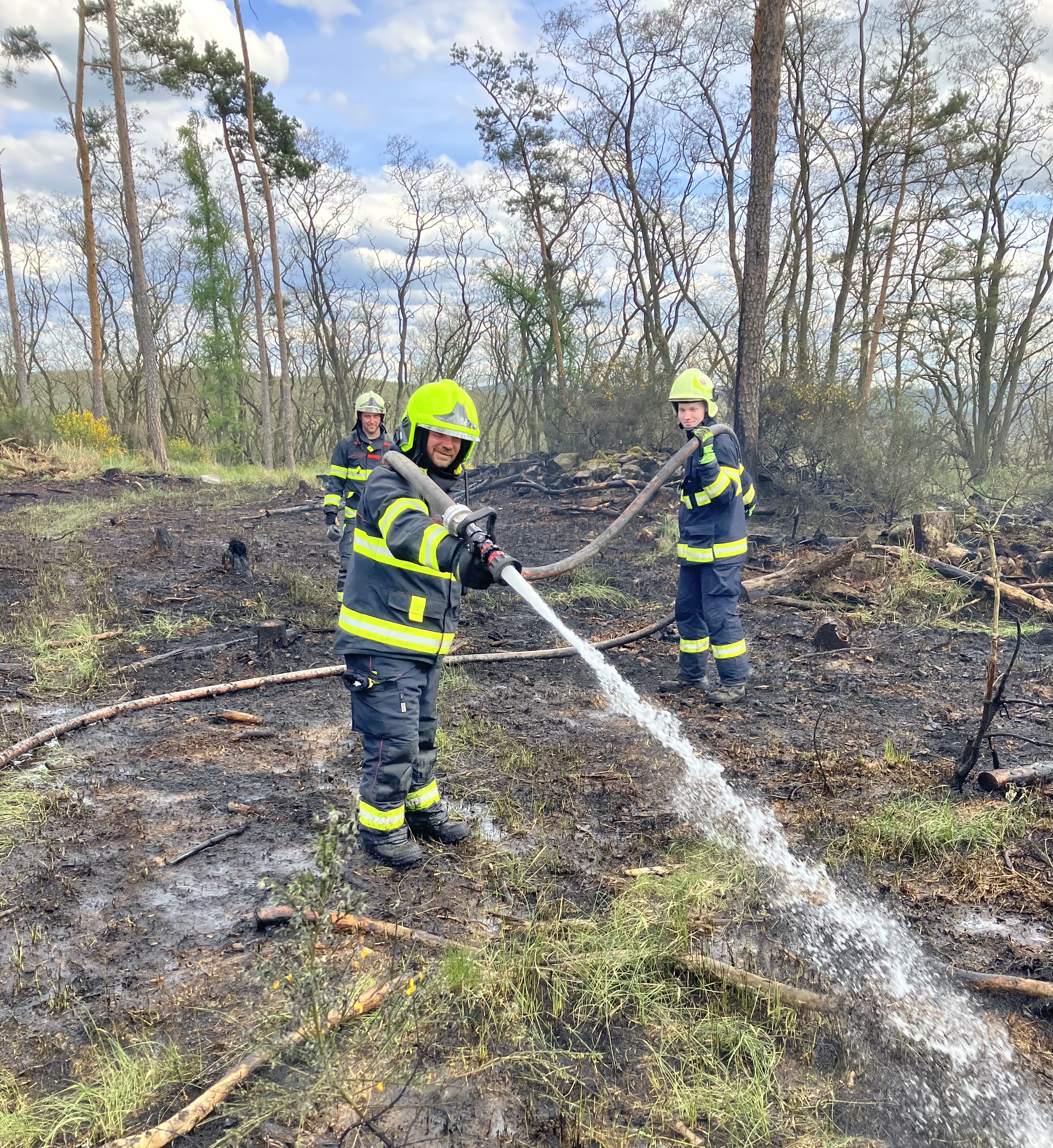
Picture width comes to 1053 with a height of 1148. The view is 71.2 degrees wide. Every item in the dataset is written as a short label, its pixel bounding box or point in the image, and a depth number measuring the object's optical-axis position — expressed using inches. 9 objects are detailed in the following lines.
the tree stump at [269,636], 245.3
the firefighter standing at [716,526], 210.7
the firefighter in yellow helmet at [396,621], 126.2
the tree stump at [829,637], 263.7
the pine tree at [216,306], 983.6
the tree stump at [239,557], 333.4
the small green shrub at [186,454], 1022.4
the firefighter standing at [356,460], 260.7
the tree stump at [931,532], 358.9
